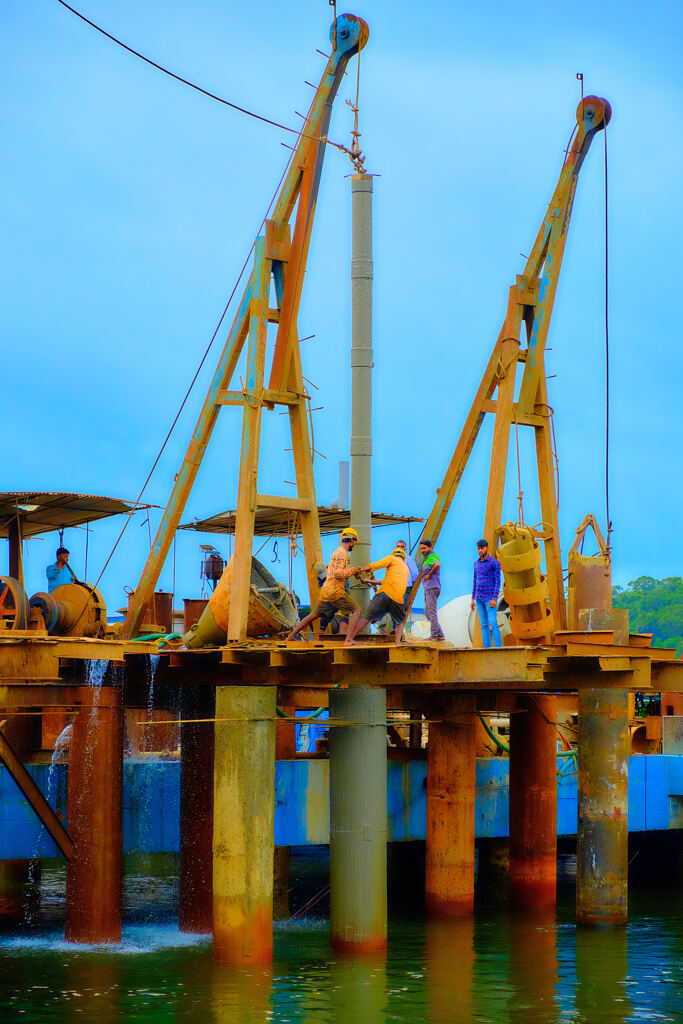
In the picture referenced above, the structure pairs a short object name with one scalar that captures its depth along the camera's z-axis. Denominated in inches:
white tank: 1765.5
